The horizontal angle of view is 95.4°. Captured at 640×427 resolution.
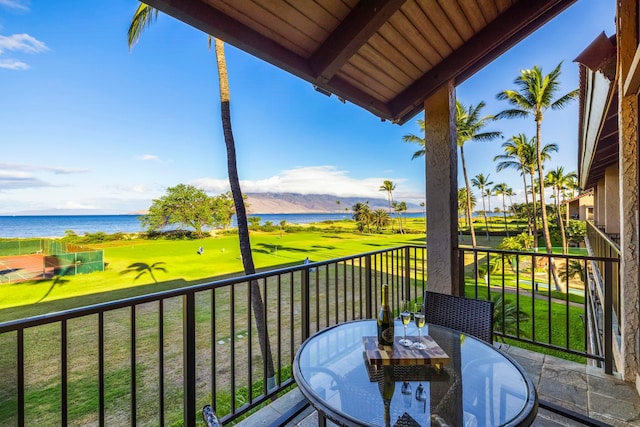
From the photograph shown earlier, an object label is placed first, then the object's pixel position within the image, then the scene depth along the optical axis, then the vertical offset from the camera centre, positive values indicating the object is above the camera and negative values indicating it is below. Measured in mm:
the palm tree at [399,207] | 43812 +1343
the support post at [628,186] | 2041 +186
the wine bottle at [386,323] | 1394 -517
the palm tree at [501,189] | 34531 +3038
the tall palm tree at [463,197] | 32012 +1987
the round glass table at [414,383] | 975 -667
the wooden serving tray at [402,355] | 1265 -623
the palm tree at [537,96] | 13836 +5731
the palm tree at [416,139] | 17719 +4712
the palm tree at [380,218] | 41938 -272
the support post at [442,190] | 2873 +248
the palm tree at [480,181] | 32031 +3675
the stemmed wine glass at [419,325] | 1386 -562
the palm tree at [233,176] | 5285 +791
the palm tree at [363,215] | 41500 +222
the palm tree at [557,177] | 26953 +3361
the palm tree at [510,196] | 36094 +2383
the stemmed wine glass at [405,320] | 1430 -530
